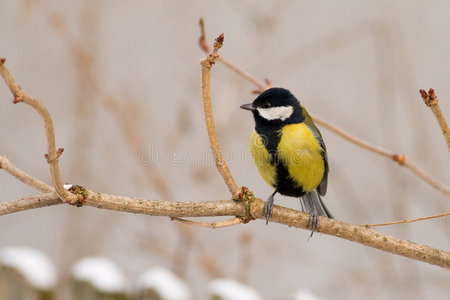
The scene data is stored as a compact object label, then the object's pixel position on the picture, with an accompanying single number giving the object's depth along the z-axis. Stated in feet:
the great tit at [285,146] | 17.62
